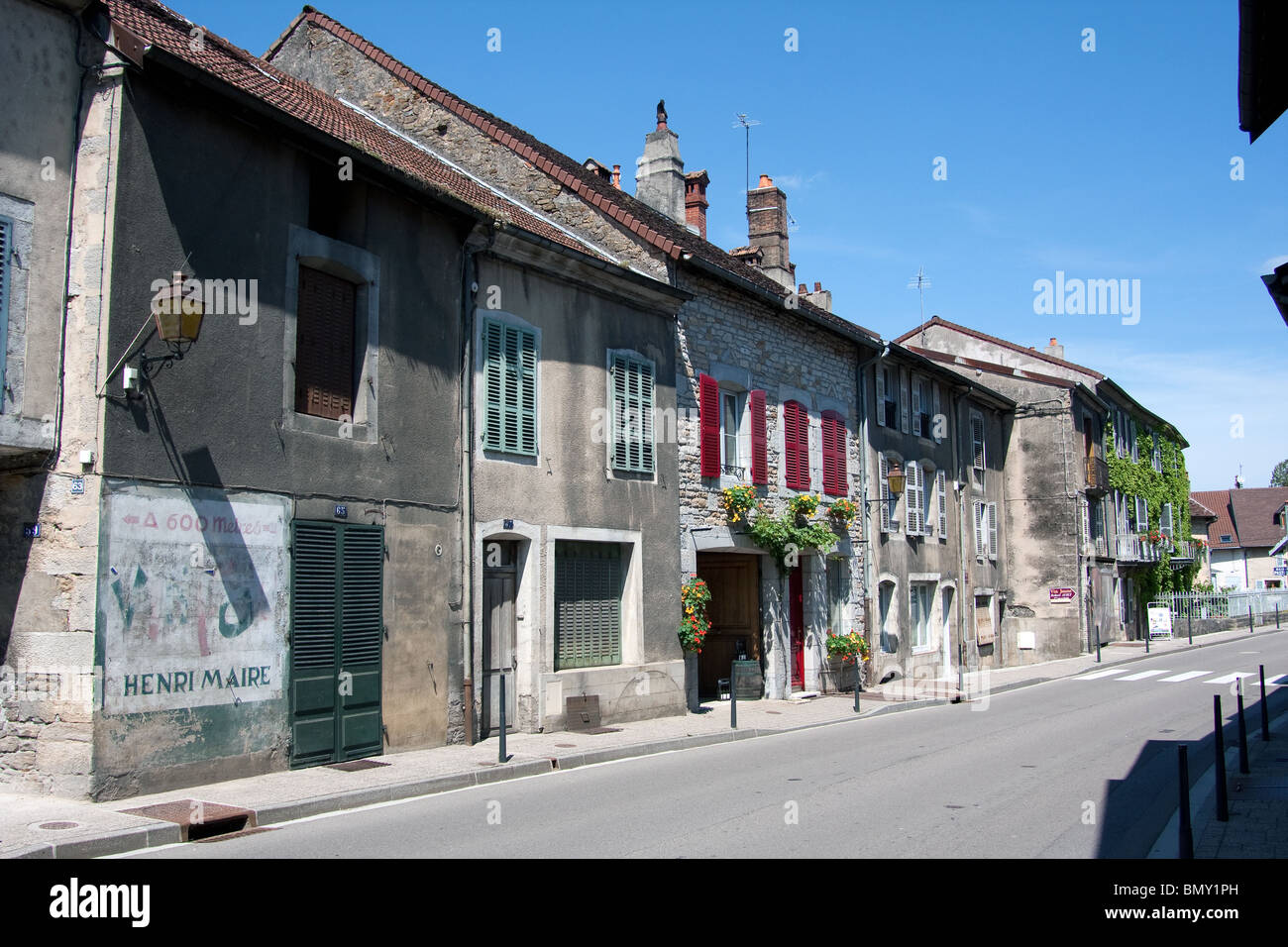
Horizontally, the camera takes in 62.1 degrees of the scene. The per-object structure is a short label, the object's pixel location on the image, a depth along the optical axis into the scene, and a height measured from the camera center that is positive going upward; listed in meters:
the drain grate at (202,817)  7.67 -1.73
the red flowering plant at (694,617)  15.84 -0.65
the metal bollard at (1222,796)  8.14 -1.77
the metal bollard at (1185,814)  6.49 -1.53
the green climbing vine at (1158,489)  38.35 +2.95
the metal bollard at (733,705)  13.88 -1.74
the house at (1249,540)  67.50 +1.54
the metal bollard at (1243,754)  10.20 -1.81
